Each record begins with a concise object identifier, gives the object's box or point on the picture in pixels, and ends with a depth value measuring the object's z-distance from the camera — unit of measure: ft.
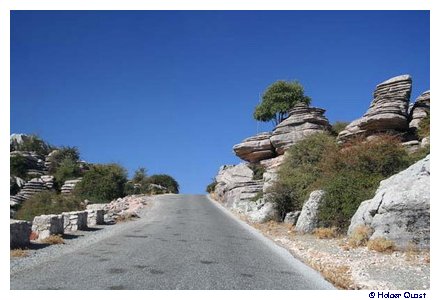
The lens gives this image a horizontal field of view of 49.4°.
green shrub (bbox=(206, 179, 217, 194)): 236.59
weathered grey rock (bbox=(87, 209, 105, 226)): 80.69
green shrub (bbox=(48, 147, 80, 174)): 225.35
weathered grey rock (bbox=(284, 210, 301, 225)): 79.44
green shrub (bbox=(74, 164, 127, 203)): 162.40
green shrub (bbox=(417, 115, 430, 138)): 99.79
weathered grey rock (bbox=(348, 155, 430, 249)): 44.32
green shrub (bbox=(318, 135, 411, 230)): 63.93
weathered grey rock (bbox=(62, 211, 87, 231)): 69.56
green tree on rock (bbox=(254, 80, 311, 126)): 217.15
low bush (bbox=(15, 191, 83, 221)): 121.92
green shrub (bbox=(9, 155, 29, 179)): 206.08
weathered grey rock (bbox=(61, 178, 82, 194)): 178.79
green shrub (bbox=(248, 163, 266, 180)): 152.87
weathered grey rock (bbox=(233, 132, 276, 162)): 163.22
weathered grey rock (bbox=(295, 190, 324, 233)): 66.69
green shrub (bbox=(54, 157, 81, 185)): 198.18
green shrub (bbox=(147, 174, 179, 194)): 276.33
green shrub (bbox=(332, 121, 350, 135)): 155.97
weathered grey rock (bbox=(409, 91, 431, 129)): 112.98
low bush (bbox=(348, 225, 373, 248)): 49.70
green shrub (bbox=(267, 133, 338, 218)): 87.25
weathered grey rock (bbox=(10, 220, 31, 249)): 47.39
